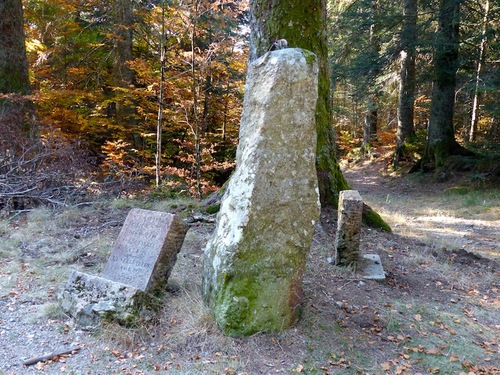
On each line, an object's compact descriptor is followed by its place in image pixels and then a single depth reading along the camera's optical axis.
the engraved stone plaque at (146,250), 3.62
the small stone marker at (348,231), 4.84
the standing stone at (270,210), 3.23
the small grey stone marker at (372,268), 4.70
